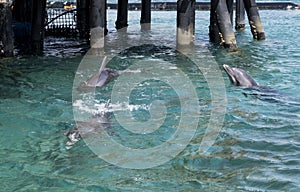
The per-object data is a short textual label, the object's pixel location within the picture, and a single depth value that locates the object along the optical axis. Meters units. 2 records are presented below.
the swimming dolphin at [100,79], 10.50
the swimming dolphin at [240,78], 10.02
